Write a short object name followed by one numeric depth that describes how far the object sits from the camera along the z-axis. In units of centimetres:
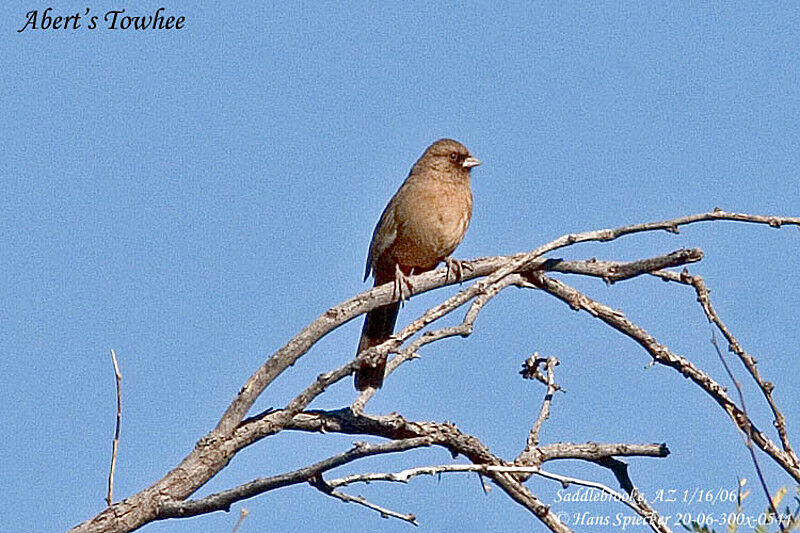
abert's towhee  1445
